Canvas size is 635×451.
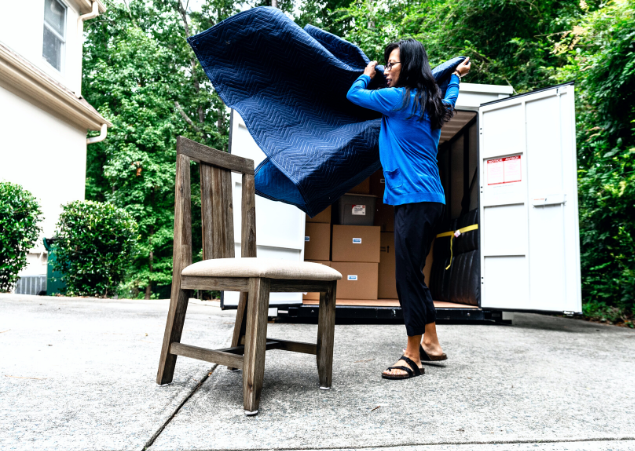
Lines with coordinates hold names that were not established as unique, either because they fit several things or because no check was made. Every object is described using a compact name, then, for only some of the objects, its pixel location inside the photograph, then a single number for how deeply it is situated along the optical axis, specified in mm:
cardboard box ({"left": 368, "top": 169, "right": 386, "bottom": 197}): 6715
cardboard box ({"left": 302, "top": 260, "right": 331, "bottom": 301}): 5297
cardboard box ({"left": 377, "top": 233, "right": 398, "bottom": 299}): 6418
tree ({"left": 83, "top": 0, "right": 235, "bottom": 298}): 14453
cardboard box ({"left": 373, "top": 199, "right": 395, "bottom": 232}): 6547
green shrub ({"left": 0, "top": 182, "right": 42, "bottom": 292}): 5551
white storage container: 4402
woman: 2426
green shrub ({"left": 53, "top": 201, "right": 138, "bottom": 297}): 6520
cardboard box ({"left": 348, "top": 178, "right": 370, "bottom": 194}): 6199
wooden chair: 1741
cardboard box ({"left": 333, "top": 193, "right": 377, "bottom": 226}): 5953
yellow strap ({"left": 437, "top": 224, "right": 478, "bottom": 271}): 5348
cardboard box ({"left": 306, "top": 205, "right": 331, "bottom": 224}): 5651
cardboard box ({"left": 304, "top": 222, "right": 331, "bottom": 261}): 5570
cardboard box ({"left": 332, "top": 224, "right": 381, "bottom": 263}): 5625
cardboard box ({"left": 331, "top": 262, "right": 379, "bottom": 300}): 5666
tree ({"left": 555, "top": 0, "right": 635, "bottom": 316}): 4844
